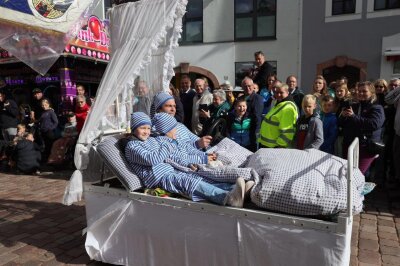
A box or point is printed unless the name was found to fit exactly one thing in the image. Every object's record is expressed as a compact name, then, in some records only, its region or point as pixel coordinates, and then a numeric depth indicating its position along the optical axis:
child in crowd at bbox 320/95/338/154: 4.28
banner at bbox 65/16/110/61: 8.87
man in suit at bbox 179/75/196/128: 5.85
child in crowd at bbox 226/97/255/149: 4.47
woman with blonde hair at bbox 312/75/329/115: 5.04
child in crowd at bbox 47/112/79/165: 6.87
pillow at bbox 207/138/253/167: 3.19
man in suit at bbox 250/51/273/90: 5.64
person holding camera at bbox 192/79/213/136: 5.42
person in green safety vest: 4.10
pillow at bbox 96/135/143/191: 2.87
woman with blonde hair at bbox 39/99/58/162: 7.17
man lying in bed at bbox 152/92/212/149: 3.62
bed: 2.16
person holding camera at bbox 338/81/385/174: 3.89
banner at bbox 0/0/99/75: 2.93
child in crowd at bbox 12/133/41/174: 6.67
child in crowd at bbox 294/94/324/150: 3.94
